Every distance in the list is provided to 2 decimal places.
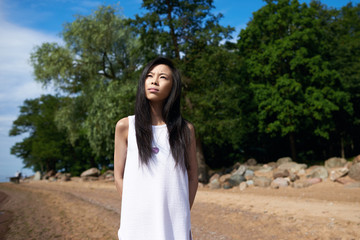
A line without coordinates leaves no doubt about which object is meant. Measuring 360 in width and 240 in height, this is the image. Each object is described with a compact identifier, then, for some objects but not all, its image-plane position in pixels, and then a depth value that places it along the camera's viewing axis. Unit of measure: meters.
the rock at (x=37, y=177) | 30.53
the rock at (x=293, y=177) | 15.22
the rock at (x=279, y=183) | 14.43
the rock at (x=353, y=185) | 12.61
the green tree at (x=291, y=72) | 20.19
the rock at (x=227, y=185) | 15.53
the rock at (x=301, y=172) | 16.25
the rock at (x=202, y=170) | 17.98
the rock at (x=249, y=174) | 16.88
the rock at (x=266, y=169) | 17.87
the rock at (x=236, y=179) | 15.92
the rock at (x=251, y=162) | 21.44
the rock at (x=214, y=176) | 18.34
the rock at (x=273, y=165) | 19.50
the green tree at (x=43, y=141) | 31.03
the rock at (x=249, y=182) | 15.39
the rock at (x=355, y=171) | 13.64
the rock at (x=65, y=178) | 24.84
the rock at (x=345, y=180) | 13.51
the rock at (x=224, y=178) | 17.42
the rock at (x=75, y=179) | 24.74
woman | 1.99
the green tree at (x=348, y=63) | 23.28
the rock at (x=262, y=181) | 14.83
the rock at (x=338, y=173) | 14.17
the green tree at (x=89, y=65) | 20.04
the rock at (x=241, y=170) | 17.38
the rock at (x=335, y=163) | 16.89
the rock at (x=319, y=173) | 14.81
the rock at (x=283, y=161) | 19.65
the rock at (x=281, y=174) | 15.75
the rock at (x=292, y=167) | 16.95
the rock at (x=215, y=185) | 15.80
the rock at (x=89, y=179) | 23.97
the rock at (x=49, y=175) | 30.60
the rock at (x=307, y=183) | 14.02
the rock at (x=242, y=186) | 14.77
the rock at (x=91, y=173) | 25.61
